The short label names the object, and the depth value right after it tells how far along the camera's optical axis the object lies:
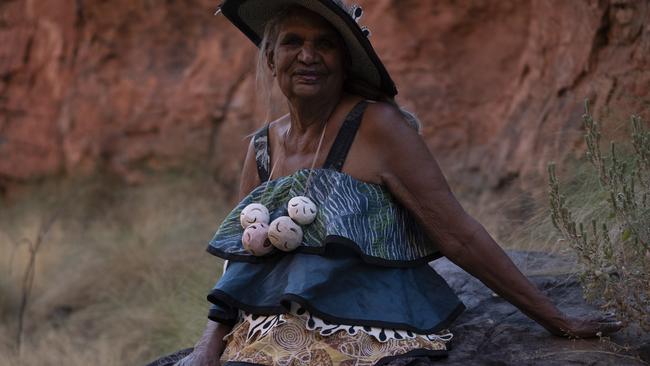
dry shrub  5.58
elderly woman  5.54
